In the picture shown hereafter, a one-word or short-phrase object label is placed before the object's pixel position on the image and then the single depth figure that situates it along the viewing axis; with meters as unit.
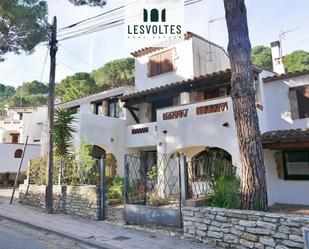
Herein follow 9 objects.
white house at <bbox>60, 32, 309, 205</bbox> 12.84
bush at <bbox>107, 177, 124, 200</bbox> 13.80
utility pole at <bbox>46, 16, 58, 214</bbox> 11.80
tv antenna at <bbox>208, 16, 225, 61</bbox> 17.23
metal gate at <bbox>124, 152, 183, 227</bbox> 8.79
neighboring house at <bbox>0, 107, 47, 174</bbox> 22.05
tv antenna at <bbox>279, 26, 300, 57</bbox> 18.34
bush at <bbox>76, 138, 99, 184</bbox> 11.59
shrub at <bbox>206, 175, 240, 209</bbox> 8.10
